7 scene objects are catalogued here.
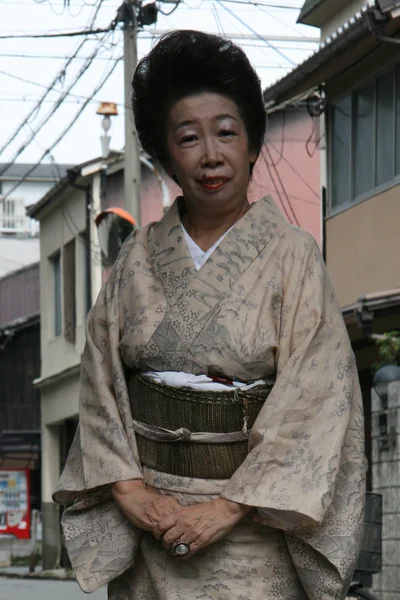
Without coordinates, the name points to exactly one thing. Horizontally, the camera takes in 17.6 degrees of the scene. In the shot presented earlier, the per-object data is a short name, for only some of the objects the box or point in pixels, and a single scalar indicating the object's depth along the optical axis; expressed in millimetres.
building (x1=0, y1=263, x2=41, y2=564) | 24359
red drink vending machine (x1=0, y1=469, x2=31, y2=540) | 24156
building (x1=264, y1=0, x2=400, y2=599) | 13586
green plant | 12789
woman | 3590
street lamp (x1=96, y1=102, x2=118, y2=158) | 19812
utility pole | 15008
